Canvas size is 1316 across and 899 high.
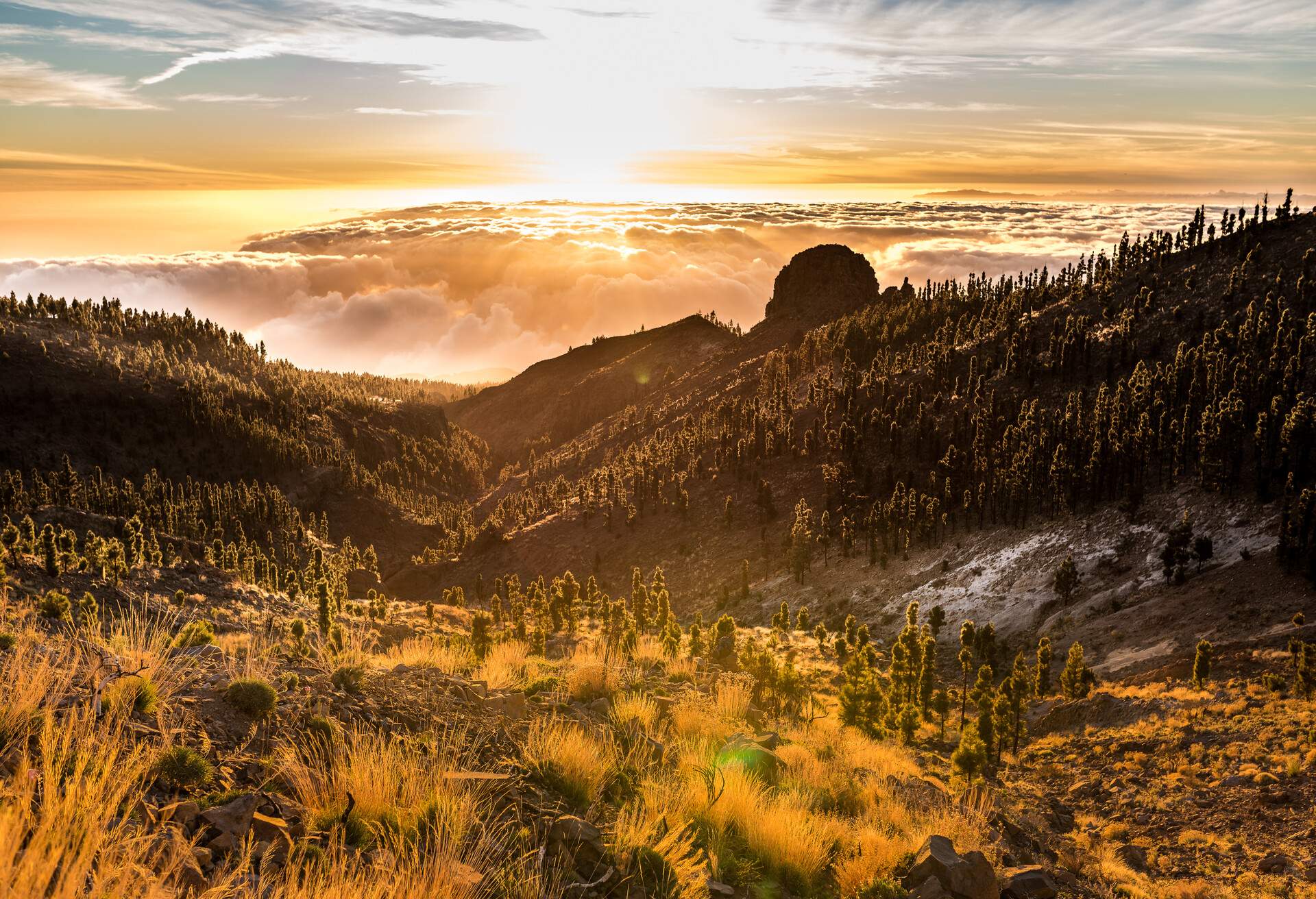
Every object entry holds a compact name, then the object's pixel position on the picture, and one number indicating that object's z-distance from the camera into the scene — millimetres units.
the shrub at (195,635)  10953
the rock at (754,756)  11344
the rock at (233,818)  5738
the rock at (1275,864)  23844
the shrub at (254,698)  8102
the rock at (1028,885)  10281
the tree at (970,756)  28625
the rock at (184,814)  5652
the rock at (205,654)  9500
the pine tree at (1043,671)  52125
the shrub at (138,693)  7057
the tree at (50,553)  39688
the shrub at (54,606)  18203
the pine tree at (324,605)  44656
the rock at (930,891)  8422
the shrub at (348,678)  9891
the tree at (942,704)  48562
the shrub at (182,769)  6273
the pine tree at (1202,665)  43062
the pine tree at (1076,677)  48906
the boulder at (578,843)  7016
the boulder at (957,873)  8695
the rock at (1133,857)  24078
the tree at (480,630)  49088
